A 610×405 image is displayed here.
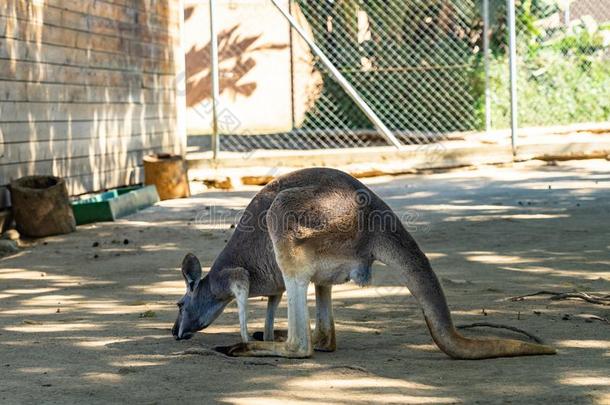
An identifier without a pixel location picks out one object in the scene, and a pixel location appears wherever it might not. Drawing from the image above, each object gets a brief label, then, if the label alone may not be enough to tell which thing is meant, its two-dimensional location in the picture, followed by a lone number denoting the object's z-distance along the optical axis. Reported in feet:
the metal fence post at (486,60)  49.43
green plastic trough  37.40
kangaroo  15.62
